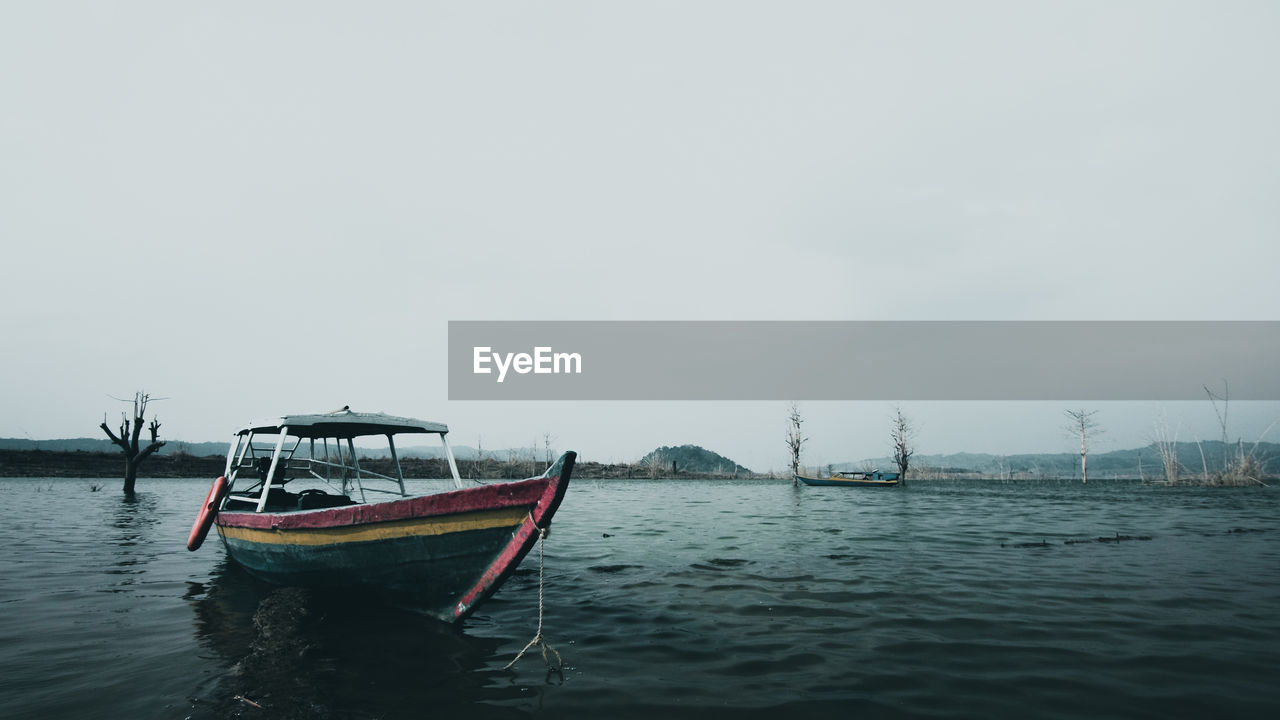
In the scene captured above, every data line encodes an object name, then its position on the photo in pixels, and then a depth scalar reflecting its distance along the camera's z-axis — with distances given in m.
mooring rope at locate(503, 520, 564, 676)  5.50
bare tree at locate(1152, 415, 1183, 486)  38.66
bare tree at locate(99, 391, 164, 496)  27.23
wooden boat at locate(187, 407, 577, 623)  6.48
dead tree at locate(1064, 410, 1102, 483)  57.50
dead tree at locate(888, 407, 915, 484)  48.47
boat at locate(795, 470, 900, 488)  40.47
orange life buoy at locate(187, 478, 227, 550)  9.38
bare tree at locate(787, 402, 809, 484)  46.31
